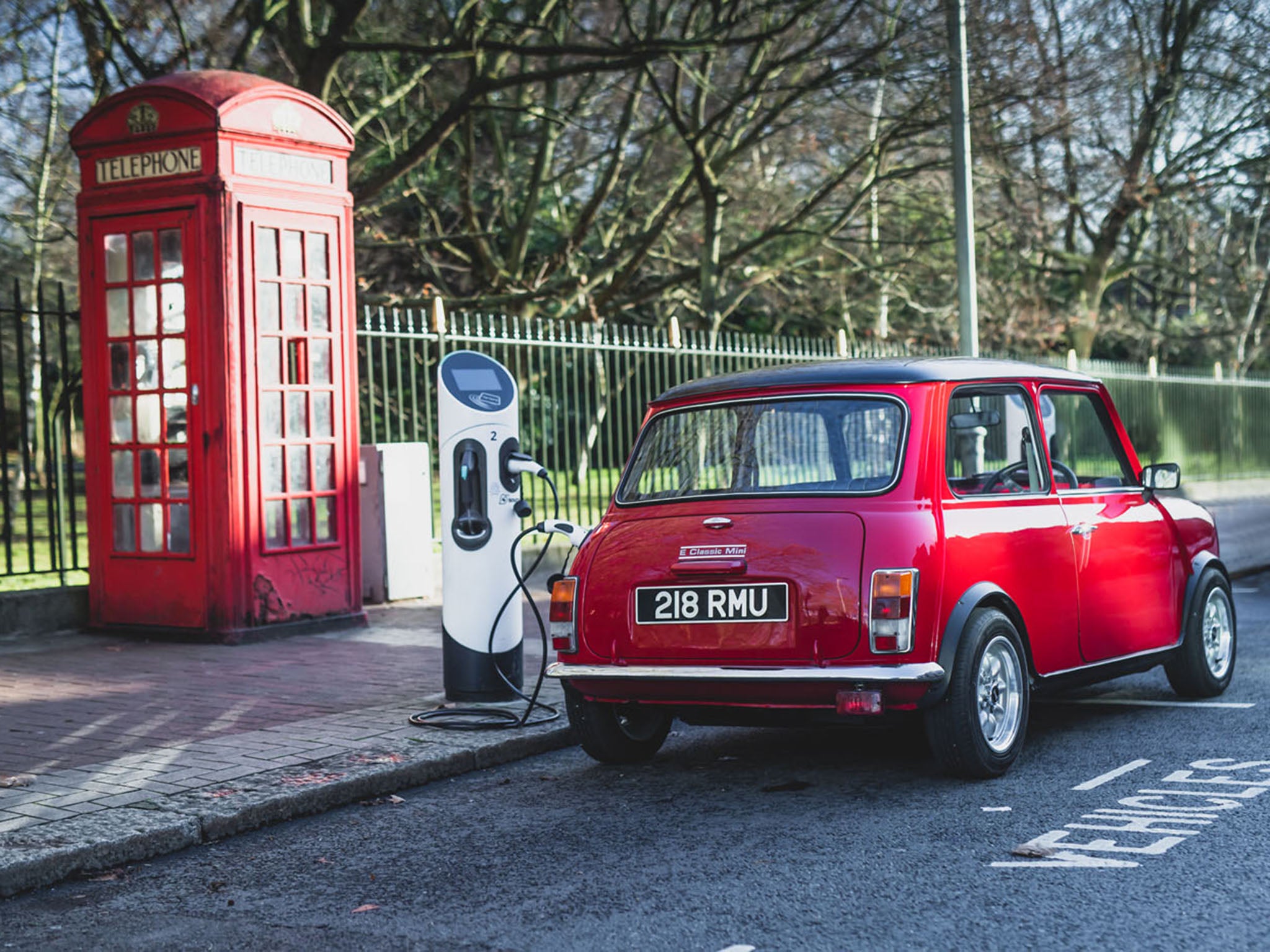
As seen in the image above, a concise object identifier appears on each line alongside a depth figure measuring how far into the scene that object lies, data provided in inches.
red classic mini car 221.5
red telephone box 382.3
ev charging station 293.3
